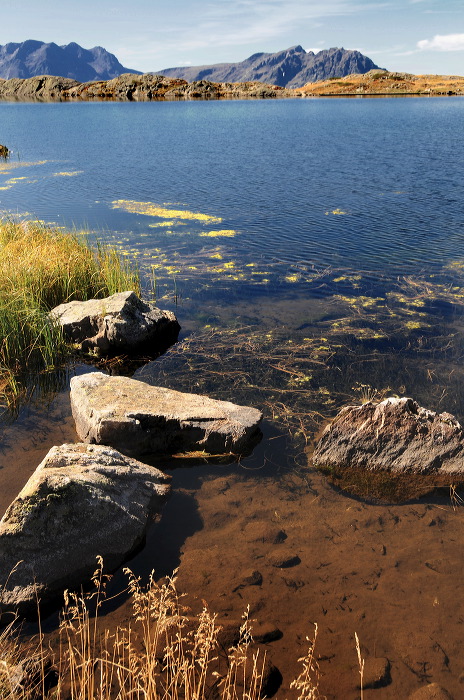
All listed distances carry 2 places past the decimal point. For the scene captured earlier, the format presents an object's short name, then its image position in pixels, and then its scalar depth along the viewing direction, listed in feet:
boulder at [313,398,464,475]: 22.18
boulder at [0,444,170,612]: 16.39
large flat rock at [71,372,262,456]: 23.39
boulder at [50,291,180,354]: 33.27
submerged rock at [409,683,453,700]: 13.85
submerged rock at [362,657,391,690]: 14.46
